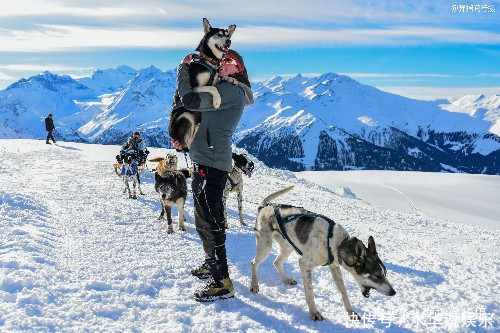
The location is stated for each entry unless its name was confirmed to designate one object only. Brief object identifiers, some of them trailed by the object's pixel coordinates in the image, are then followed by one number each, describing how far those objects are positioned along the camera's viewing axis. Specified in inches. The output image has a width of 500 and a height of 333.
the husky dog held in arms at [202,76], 193.9
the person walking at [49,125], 1378.0
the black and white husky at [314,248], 187.9
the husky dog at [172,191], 376.8
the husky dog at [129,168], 560.8
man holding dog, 195.8
